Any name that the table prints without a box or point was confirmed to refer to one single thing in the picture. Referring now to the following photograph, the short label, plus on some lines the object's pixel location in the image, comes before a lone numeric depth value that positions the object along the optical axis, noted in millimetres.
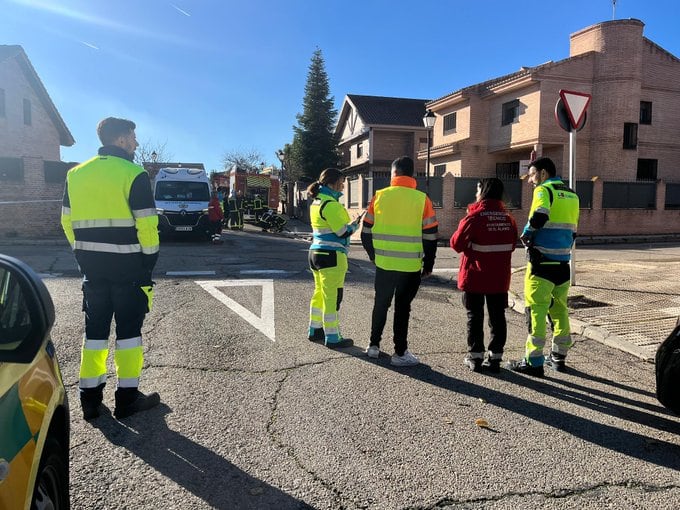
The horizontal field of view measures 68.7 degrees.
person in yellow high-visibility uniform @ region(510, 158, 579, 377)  4473
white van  16078
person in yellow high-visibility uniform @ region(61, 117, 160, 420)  3512
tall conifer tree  42938
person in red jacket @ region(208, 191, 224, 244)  16072
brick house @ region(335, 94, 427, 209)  36906
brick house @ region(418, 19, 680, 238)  20859
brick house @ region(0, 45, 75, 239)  16484
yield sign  7516
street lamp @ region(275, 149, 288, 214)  34531
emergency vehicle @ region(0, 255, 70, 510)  1523
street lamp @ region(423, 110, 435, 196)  20484
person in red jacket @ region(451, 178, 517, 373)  4480
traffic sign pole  7531
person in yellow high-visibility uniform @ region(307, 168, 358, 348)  5129
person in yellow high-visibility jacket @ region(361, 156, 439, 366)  4656
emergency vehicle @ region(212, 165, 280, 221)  31875
